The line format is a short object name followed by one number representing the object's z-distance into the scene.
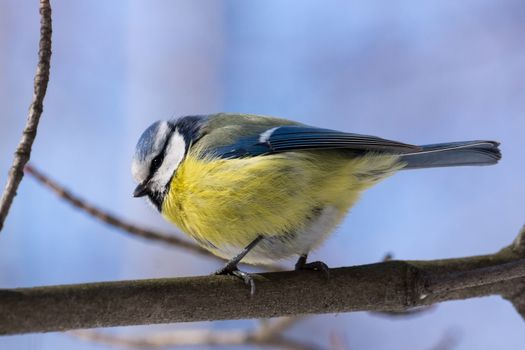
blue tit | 2.25
